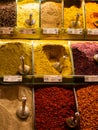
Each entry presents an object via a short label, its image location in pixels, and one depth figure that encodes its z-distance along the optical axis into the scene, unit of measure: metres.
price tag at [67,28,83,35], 1.63
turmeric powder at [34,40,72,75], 1.56
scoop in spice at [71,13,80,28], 1.69
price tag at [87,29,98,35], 1.64
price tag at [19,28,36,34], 1.61
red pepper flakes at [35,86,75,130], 1.39
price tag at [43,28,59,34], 1.62
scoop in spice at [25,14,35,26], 1.69
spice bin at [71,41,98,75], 1.59
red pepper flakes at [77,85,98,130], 1.39
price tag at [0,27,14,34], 1.61
